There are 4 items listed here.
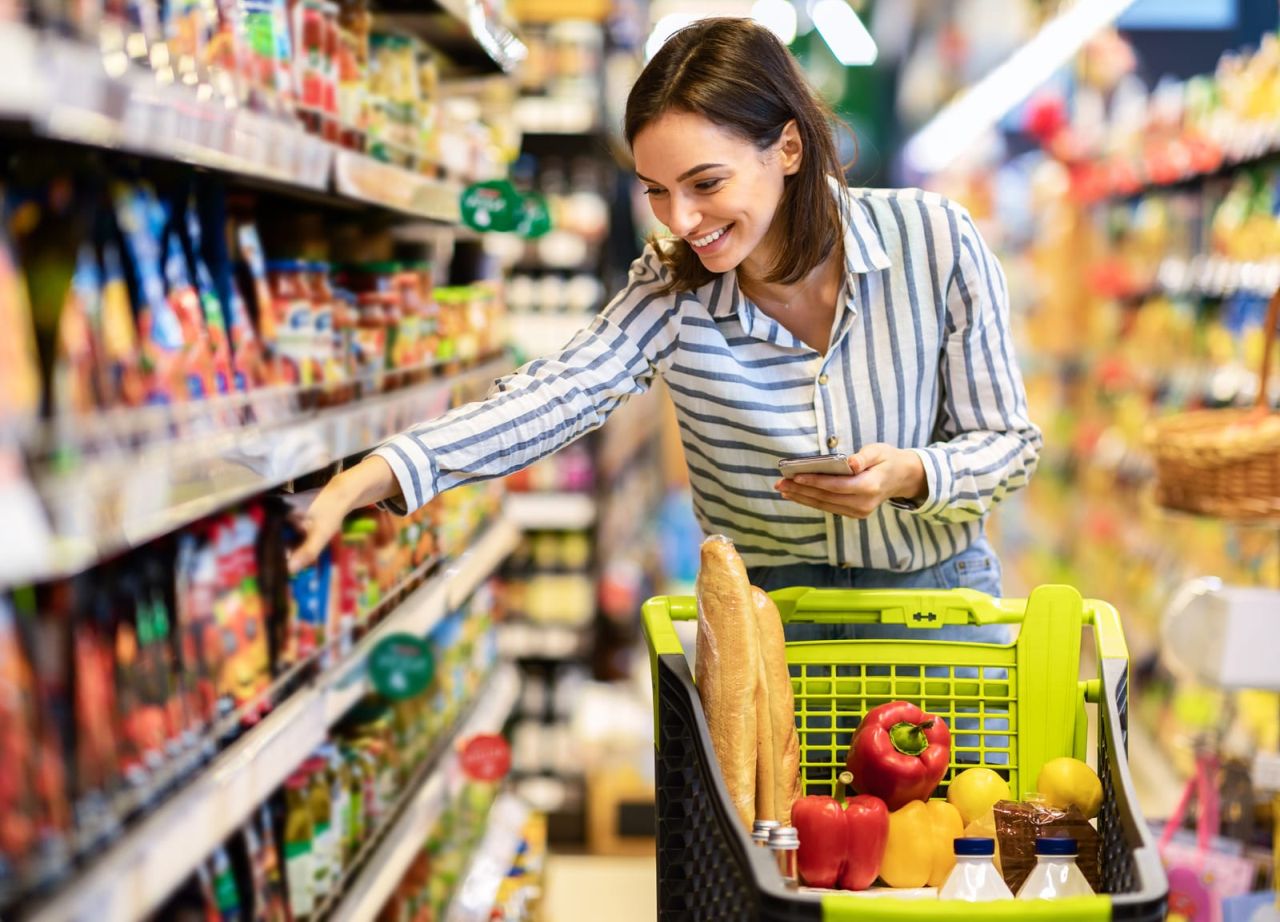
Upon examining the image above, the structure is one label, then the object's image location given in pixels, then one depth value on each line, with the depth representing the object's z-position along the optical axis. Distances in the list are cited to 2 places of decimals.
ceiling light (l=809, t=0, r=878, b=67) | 10.27
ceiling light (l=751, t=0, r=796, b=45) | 10.62
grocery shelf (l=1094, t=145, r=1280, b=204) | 4.48
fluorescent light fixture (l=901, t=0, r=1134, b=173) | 5.75
